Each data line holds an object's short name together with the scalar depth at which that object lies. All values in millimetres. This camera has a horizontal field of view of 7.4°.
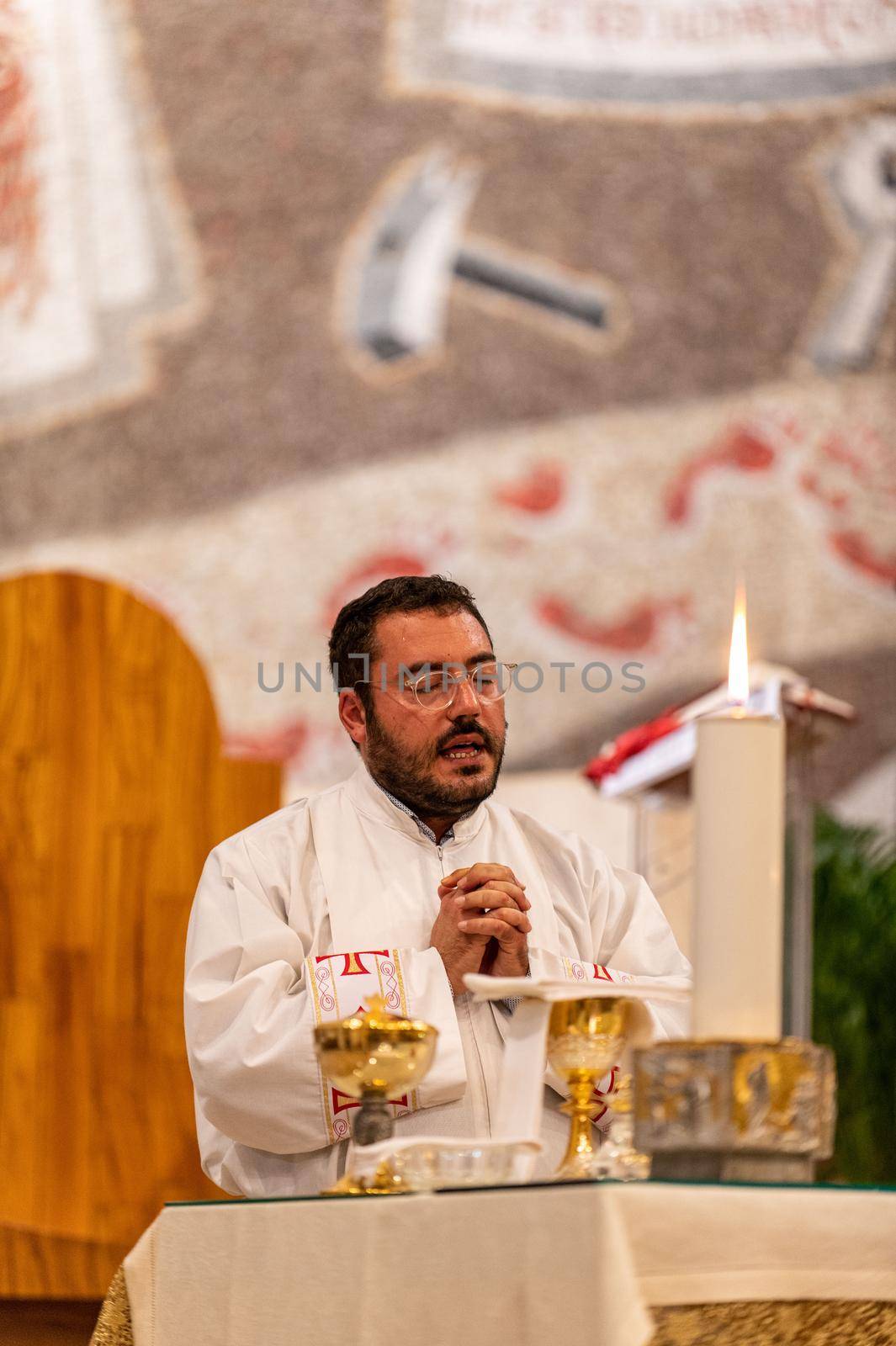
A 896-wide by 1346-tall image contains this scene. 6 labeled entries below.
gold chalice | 6356
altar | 6002
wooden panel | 9997
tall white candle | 6131
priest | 6880
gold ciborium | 6417
